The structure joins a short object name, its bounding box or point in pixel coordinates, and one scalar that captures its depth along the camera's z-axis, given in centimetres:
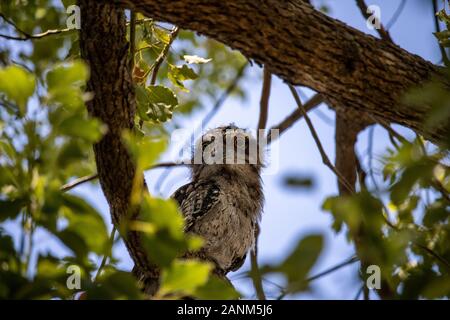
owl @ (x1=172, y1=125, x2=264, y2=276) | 327
